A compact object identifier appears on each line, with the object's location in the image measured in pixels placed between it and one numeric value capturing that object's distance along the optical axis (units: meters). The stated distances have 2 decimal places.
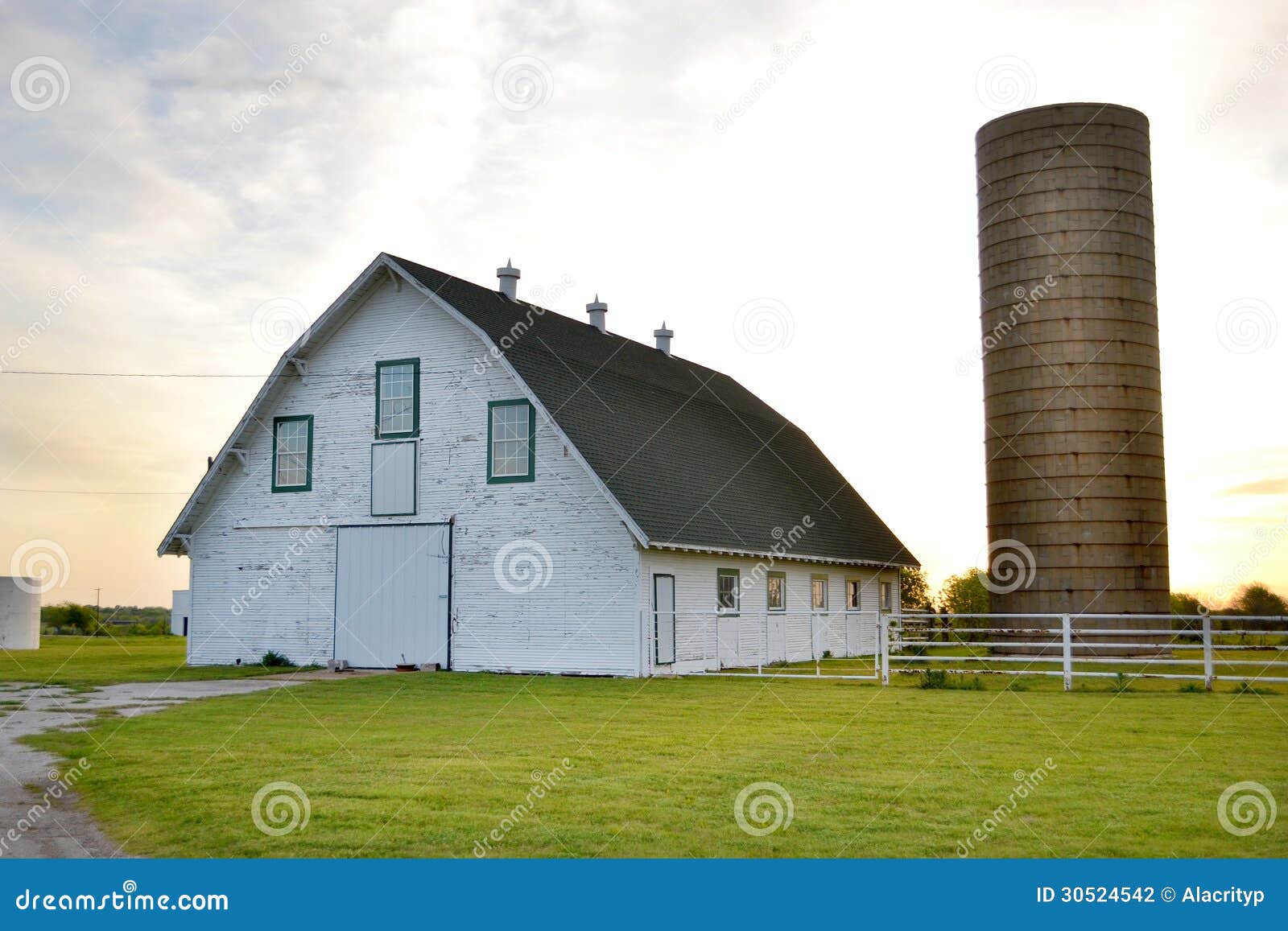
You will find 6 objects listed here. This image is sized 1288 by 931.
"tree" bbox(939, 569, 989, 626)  37.56
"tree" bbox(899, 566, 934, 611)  42.38
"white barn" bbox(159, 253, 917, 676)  22.20
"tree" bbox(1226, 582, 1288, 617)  32.47
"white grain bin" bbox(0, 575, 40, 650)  37.09
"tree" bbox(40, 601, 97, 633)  53.84
